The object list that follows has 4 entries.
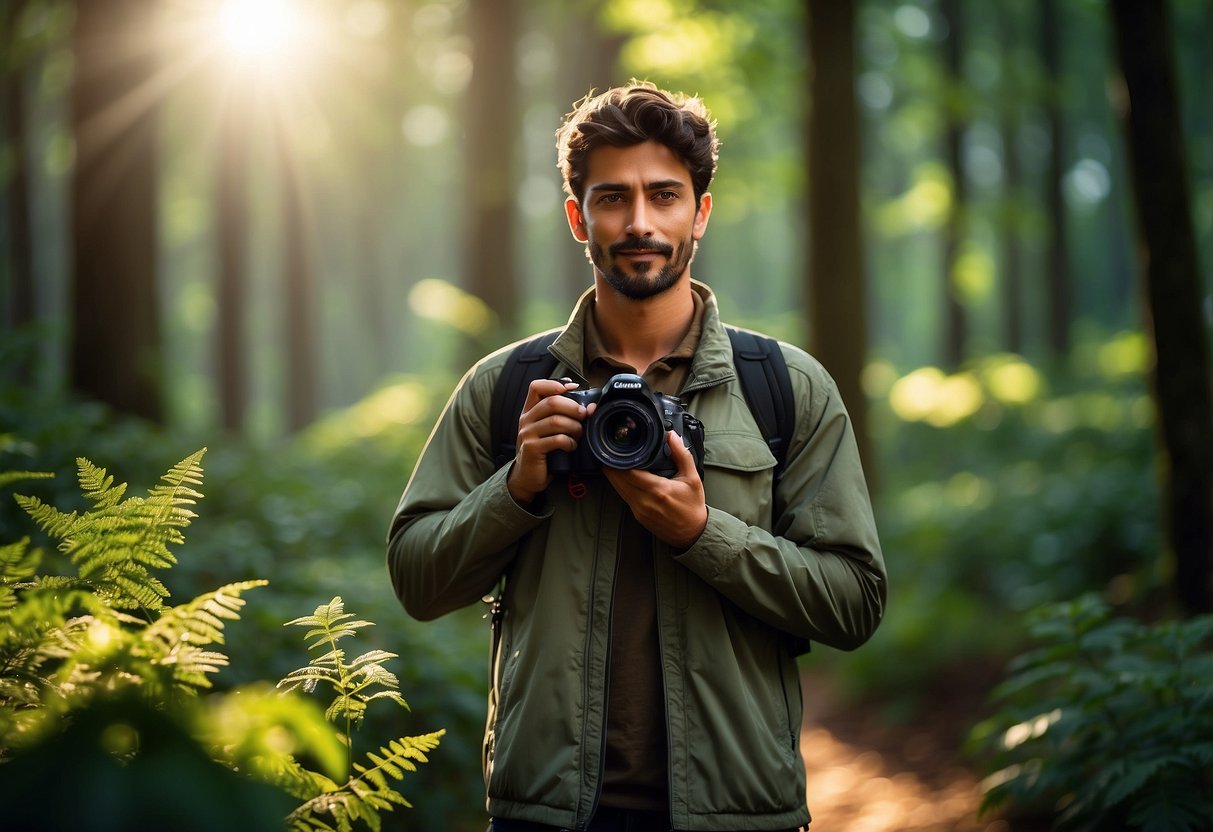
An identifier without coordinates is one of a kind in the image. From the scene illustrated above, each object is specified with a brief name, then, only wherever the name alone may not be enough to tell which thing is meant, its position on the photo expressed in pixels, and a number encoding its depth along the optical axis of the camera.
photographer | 2.34
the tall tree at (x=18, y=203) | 15.85
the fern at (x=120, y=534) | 2.05
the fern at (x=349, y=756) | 1.80
